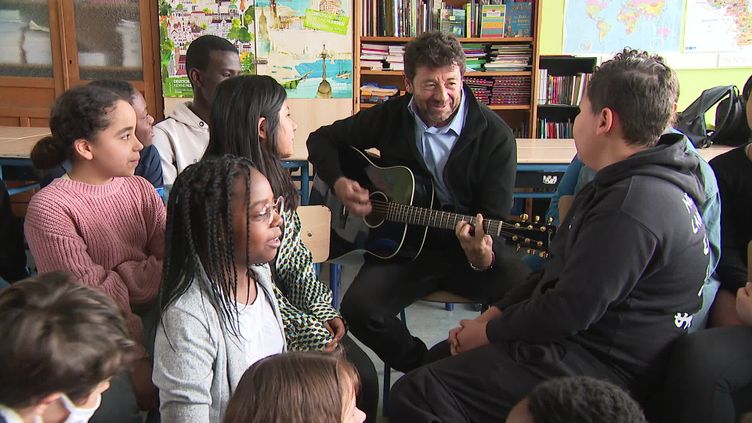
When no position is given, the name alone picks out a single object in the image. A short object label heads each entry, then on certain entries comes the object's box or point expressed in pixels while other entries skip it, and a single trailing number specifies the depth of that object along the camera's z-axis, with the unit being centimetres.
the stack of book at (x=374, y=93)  480
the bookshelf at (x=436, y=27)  469
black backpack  350
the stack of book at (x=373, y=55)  475
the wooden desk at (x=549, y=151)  310
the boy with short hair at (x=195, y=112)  246
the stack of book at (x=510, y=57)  478
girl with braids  120
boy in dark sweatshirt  126
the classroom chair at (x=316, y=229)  220
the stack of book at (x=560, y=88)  481
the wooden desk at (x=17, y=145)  310
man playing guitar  200
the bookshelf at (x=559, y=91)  482
